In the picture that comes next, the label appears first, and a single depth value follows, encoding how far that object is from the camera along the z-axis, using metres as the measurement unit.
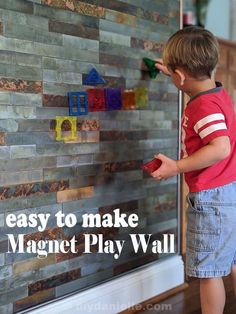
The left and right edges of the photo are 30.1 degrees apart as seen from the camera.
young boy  1.31
